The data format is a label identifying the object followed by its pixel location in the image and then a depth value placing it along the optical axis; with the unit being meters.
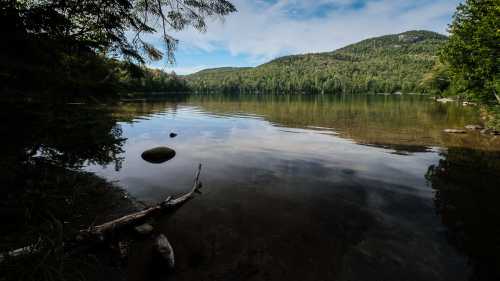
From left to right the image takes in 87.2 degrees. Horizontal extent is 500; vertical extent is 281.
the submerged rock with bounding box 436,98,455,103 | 80.11
